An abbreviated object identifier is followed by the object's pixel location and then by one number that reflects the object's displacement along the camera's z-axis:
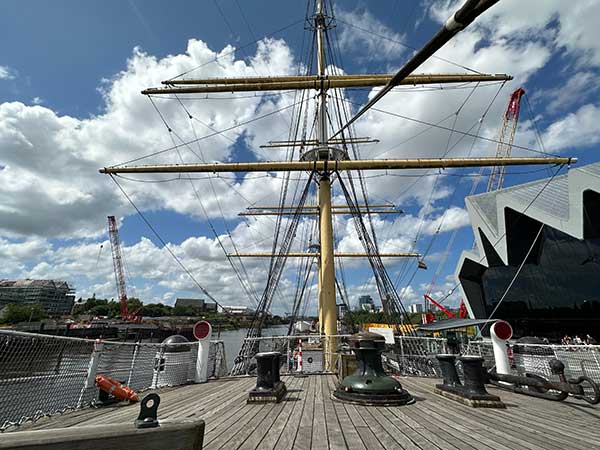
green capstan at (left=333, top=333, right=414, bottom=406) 4.77
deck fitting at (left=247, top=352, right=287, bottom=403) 4.90
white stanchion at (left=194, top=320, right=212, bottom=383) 7.46
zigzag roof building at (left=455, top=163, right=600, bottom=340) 18.14
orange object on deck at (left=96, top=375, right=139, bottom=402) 5.01
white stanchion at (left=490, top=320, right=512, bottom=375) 6.46
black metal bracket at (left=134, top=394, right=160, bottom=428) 1.20
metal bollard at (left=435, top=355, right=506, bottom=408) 4.62
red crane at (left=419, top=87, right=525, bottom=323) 54.90
